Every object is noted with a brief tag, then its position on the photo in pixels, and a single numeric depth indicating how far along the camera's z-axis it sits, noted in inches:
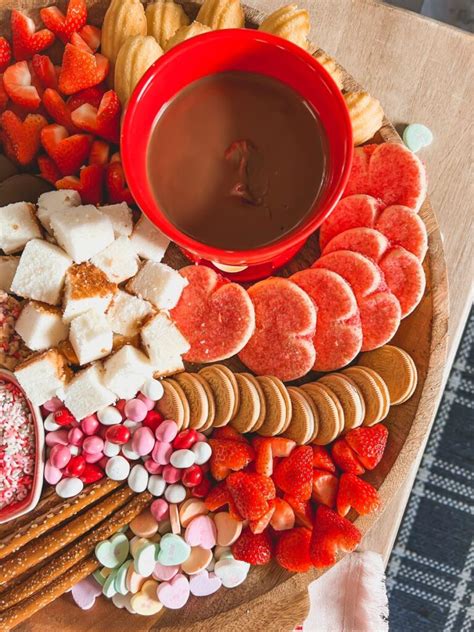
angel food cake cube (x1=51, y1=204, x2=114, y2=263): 19.5
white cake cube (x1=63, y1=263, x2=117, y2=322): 19.6
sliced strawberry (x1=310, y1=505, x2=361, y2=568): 19.2
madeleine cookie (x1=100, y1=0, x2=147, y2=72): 20.3
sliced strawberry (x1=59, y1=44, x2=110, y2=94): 20.2
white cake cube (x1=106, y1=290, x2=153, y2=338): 20.2
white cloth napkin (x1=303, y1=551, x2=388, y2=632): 22.8
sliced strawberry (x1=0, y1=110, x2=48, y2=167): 20.8
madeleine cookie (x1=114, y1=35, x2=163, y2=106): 19.9
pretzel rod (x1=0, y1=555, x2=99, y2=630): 19.5
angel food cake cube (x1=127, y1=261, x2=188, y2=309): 20.0
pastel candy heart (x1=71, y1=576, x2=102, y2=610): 20.1
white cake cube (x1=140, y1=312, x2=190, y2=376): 19.9
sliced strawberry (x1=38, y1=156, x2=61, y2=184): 21.0
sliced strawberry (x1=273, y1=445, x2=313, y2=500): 19.6
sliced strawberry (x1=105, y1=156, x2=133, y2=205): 20.6
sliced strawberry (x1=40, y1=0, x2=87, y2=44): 20.7
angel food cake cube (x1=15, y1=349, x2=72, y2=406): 19.4
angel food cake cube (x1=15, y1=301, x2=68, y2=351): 19.6
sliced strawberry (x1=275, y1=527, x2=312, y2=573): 19.5
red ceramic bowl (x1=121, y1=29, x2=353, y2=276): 18.1
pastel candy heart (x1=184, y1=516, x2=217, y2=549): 19.9
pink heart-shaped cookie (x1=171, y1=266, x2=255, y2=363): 20.3
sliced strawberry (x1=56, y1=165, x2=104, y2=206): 20.6
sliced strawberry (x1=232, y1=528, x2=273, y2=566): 19.7
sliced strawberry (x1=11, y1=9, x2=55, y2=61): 20.7
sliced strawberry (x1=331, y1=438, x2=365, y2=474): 20.1
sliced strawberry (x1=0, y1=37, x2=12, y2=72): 20.8
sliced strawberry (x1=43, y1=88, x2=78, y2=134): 20.7
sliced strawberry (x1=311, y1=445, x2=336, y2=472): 20.2
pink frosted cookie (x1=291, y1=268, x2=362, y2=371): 20.1
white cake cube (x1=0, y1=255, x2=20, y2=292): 20.3
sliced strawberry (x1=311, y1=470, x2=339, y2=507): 20.0
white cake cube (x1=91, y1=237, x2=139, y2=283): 20.2
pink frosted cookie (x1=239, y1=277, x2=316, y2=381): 20.2
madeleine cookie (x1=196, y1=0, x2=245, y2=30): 20.3
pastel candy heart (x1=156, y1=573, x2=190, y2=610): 19.7
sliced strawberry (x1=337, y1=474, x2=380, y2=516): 19.6
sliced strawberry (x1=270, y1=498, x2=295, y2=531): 19.9
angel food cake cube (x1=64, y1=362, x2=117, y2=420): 19.7
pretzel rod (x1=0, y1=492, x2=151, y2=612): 19.7
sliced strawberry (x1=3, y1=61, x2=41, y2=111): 20.7
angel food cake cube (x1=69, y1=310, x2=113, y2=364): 19.5
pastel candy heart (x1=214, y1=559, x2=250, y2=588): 19.9
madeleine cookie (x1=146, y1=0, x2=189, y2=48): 20.7
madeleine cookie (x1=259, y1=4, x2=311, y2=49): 20.2
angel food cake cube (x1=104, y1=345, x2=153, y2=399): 19.7
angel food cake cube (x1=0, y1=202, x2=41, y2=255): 19.9
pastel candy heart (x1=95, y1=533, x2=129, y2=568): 19.9
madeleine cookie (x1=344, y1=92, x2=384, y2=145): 20.6
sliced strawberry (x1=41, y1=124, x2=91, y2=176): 20.5
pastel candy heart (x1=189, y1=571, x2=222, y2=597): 20.0
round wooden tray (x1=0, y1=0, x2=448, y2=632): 20.0
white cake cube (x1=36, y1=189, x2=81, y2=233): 20.0
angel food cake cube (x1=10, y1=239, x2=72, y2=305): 19.7
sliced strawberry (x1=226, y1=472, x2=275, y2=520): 19.3
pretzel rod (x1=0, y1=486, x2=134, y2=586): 19.7
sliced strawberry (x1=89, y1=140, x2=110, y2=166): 20.9
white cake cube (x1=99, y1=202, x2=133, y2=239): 20.3
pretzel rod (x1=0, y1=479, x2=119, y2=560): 19.6
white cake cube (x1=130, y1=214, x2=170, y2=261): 20.4
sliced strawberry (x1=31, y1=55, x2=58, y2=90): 20.8
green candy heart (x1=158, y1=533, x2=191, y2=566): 19.7
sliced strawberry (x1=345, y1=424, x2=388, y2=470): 20.0
